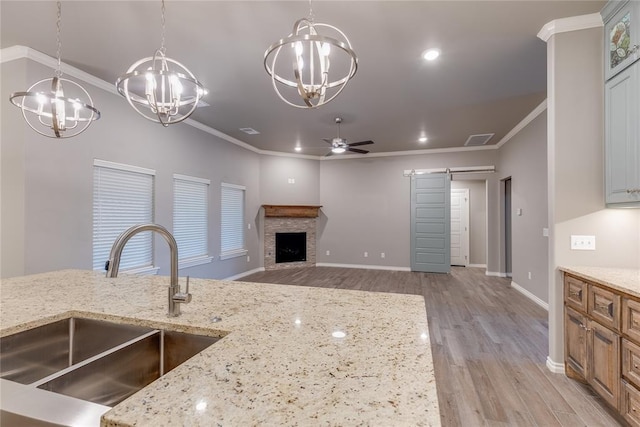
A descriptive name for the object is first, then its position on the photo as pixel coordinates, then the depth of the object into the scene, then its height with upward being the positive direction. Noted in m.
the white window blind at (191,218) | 4.55 +0.01
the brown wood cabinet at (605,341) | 1.70 -0.82
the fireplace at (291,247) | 7.16 -0.70
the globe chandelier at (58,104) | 1.83 +0.89
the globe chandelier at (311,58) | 1.18 +0.72
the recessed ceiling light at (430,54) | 2.79 +1.64
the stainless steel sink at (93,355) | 0.99 -0.53
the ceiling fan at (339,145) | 4.55 +1.20
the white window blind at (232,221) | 5.70 -0.04
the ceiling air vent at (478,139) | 5.58 +1.65
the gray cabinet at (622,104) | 2.02 +0.87
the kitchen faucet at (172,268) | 1.03 -0.18
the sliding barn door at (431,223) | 6.57 -0.07
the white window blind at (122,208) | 3.40 +0.13
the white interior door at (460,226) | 7.59 -0.16
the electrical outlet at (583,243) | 2.38 -0.18
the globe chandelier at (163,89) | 1.50 +0.73
